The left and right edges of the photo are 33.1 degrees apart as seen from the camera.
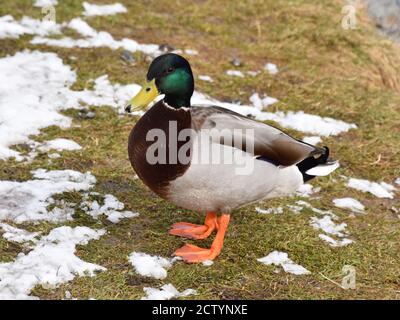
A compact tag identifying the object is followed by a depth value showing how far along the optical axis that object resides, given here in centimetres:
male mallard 411
